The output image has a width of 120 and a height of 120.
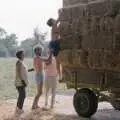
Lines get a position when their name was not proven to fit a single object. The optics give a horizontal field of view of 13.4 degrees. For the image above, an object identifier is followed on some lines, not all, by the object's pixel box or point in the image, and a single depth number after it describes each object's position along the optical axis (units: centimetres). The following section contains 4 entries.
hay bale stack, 1114
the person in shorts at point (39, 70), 1343
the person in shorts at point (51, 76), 1376
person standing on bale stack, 1266
